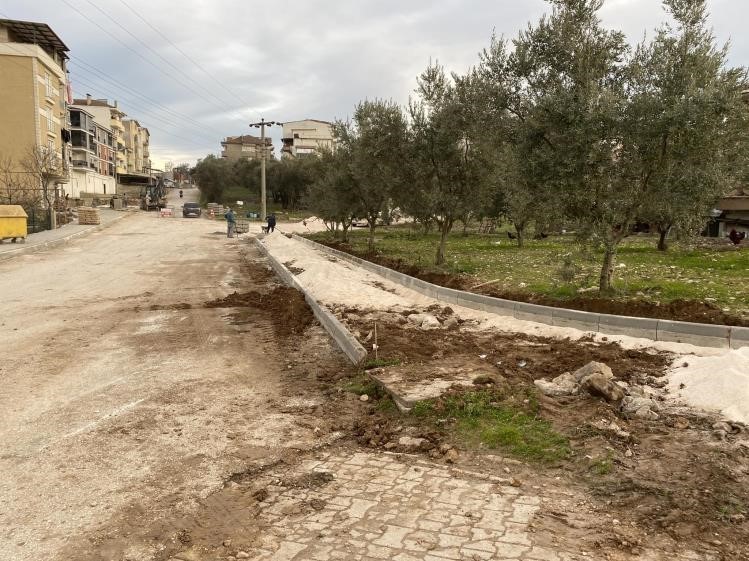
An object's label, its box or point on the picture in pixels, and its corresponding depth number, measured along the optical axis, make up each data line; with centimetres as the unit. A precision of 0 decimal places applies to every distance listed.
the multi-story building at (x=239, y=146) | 14288
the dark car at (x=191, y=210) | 6222
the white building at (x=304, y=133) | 13025
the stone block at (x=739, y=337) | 799
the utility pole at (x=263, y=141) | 5163
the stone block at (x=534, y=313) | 1030
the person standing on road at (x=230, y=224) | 3891
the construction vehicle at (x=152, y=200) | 7353
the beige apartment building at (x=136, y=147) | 12569
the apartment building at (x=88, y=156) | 7600
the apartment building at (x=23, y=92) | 5122
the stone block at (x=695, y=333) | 816
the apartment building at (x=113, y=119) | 10062
